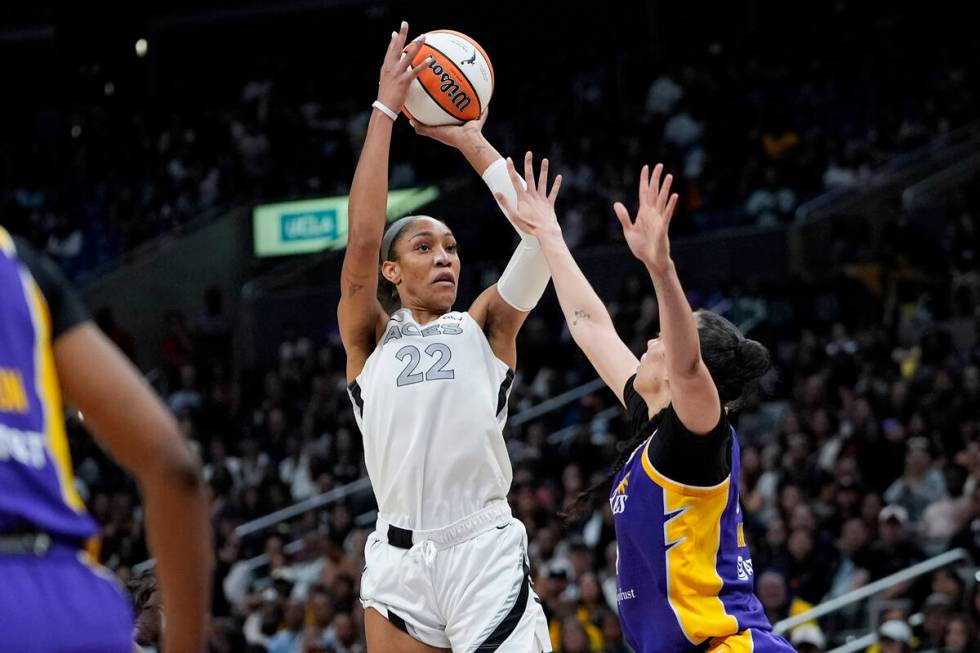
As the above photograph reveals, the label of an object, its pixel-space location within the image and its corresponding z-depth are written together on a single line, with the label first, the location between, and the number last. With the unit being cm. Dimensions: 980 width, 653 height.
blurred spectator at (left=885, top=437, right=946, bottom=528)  1117
